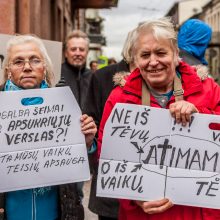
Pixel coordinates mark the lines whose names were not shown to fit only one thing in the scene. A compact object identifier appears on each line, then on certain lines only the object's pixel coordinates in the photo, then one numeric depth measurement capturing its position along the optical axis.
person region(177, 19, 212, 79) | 3.98
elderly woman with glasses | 2.48
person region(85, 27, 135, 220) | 3.33
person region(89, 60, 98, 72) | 13.05
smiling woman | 2.38
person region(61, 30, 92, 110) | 5.31
